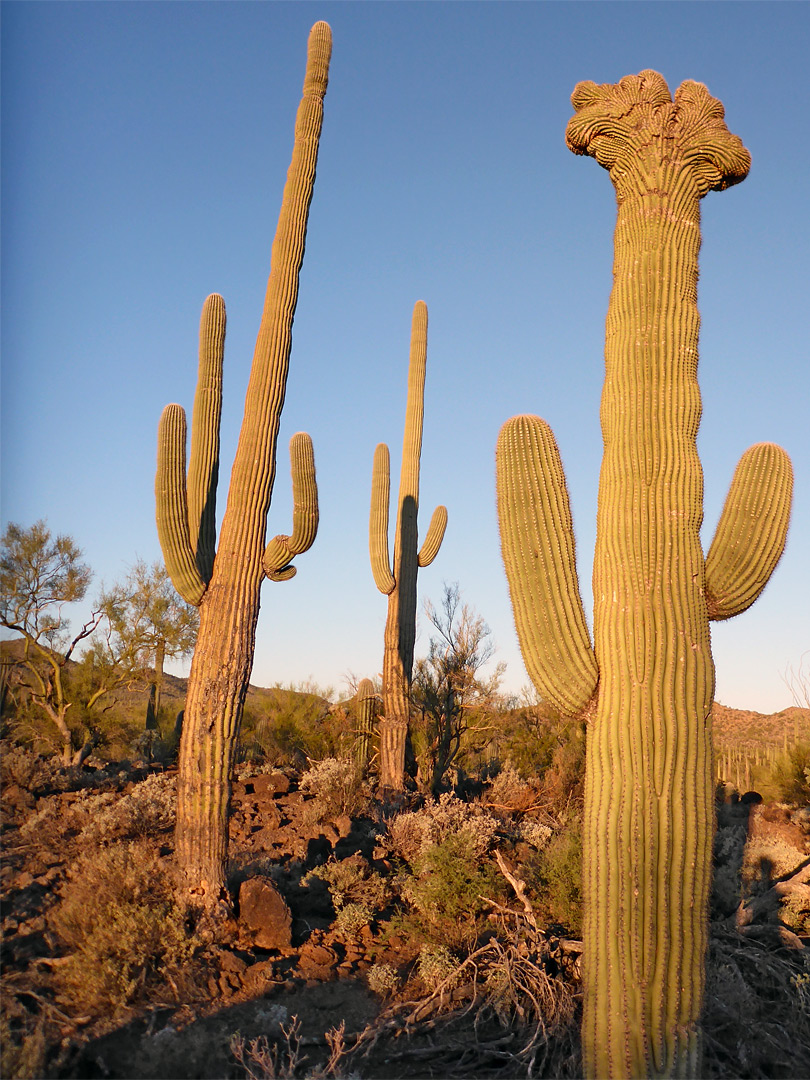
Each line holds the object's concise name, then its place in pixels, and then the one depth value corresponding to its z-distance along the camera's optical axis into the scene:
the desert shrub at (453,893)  6.59
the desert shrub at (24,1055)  4.16
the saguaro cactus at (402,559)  12.20
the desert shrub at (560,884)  6.75
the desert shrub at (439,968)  5.60
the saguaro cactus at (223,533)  6.82
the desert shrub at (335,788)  10.06
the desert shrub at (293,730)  14.61
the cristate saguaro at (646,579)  4.07
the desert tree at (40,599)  13.10
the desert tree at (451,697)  14.20
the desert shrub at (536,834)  8.66
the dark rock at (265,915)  6.39
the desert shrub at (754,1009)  4.94
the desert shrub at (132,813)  8.12
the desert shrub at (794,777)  11.64
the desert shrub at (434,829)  8.27
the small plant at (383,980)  5.79
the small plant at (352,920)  6.74
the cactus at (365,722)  12.98
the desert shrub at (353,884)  7.32
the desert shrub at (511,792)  11.10
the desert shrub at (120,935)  5.23
